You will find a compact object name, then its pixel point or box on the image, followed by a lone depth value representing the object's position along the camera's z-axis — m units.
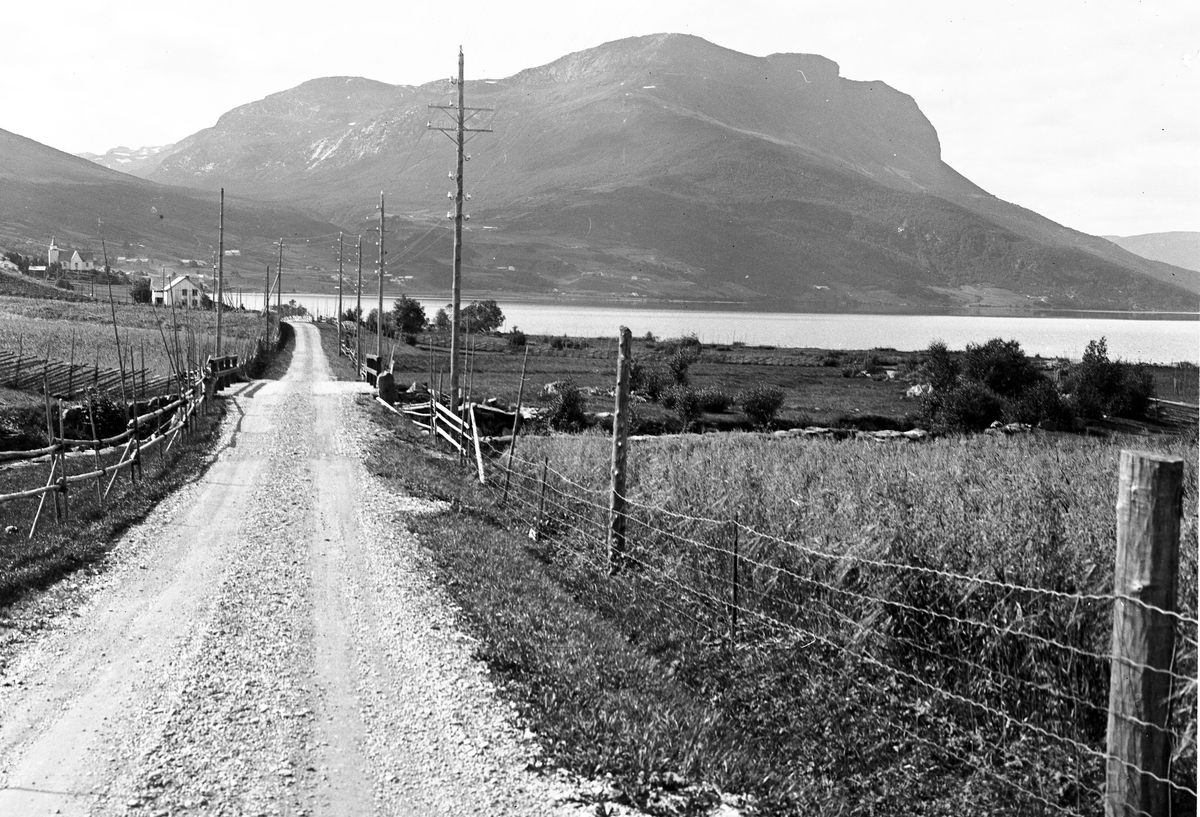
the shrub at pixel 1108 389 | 43.09
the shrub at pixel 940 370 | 52.14
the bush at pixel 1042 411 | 41.09
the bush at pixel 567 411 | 39.69
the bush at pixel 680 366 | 53.69
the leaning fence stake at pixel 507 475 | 19.02
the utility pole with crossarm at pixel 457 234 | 30.56
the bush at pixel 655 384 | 50.60
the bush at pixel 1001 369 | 50.16
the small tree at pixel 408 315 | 97.50
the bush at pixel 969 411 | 42.97
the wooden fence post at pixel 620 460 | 12.81
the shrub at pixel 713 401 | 46.66
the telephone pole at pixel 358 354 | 54.36
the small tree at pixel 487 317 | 116.31
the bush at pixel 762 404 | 44.34
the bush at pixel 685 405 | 43.75
